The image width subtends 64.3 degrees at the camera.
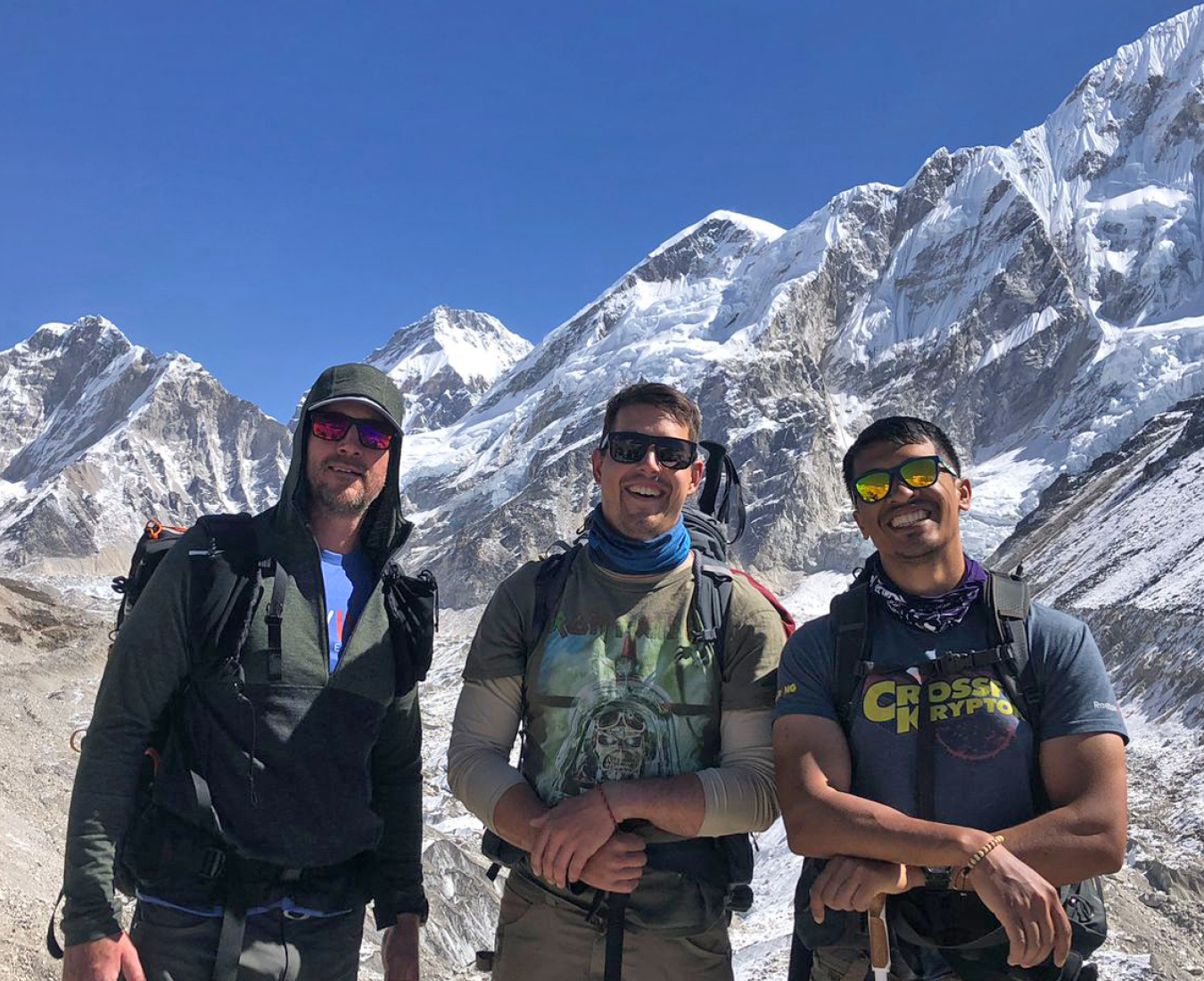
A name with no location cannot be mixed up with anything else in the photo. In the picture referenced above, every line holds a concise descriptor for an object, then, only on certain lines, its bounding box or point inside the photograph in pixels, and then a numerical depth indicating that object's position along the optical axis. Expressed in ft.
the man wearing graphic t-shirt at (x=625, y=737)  11.34
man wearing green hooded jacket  12.00
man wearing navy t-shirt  10.36
